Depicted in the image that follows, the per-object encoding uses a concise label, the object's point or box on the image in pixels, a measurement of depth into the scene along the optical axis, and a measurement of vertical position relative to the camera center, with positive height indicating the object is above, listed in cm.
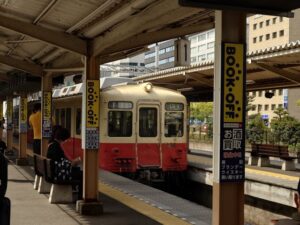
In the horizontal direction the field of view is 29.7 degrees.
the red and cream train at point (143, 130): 1530 -14
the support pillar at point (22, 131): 1680 -21
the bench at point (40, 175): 1080 -100
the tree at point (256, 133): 3181 -40
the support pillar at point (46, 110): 1385 +36
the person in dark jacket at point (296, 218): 346 -56
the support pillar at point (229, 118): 489 +7
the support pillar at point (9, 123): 2209 +3
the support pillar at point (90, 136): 873 -17
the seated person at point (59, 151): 944 -46
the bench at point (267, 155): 1862 -98
